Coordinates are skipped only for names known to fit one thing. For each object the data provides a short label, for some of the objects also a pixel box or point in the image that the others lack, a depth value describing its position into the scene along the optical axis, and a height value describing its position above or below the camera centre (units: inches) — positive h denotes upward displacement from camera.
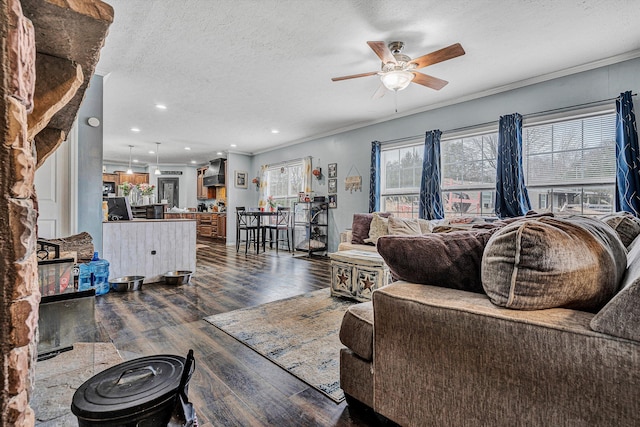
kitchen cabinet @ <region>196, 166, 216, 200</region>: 396.8 +25.6
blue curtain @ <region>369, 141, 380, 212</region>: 208.5 +19.5
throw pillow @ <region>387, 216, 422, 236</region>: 153.6 -8.8
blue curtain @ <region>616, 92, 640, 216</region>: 116.7 +20.1
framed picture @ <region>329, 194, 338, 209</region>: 242.5 +6.6
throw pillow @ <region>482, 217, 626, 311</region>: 34.7 -6.8
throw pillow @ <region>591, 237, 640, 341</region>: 28.6 -10.2
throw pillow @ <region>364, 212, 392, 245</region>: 161.5 -10.0
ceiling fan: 104.4 +53.2
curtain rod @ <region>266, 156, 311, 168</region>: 277.7 +45.0
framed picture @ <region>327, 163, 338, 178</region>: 243.8 +32.1
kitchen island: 142.1 -19.1
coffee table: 115.1 -25.4
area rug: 70.8 -37.4
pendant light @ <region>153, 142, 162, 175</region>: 293.4 +61.4
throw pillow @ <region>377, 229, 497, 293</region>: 46.1 -7.4
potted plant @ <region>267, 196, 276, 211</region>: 289.3 +6.4
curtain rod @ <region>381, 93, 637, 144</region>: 129.1 +45.6
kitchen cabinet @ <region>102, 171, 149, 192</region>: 392.2 +40.7
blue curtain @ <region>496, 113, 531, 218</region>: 146.5 +18.4
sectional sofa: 30.3 -13.9
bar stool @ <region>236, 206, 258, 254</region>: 252.0 -13.2
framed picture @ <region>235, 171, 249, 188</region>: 324.6 +32.2
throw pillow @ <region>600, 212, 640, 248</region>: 64.4 -3.5
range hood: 347.9 +40.8
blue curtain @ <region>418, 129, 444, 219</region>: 177.3 +16.8
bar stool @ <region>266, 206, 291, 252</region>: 264.9 -10.2
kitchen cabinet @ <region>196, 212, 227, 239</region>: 344.8 -18.8
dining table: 247.0 -4.1
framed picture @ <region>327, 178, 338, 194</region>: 243.4 +18.8
